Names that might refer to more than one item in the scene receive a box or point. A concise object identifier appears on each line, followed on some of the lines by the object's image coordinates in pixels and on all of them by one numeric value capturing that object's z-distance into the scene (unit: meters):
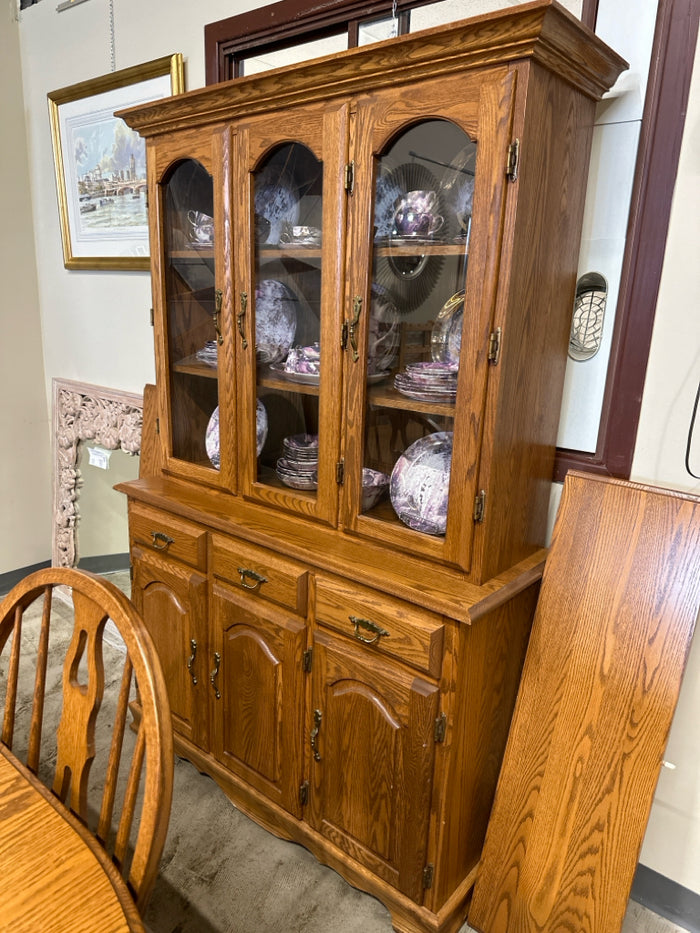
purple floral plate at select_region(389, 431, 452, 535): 1.36
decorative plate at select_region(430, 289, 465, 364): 1.28
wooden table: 0.66
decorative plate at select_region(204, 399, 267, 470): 1.81
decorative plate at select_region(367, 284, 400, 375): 1.38
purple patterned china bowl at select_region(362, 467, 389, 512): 1.45
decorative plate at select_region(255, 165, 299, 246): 1.50
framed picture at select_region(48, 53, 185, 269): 2.24
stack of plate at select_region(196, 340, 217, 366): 1.76
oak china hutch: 1.19
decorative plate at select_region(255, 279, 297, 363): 1.57
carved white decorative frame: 2.54
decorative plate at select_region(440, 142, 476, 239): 1.20
